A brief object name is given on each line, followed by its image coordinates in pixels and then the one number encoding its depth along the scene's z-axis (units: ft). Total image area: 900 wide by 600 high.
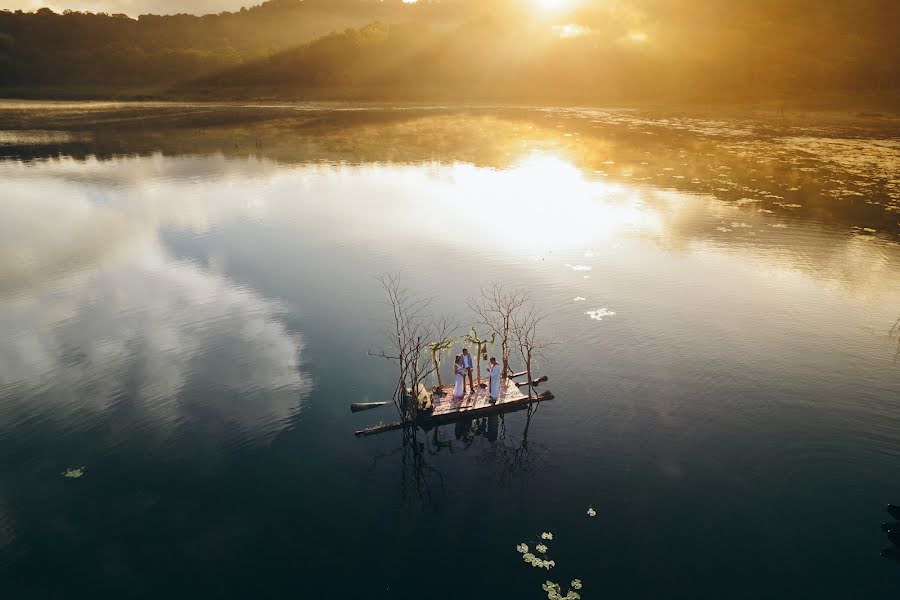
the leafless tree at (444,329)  89.86
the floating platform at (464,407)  69.21
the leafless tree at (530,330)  90.05
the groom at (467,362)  71.61
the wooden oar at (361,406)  74.22
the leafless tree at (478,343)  73.79
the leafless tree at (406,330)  72.45
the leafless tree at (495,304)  99.34
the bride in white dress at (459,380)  72.14
